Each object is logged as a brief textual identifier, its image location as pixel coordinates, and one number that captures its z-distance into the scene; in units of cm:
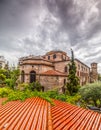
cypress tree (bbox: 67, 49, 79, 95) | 1595
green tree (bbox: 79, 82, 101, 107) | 1358
